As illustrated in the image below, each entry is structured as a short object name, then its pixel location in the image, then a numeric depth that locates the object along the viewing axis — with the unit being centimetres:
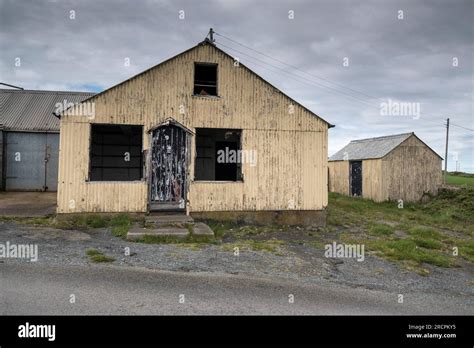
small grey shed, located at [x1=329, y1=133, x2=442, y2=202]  2306
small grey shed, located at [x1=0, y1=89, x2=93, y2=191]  1888
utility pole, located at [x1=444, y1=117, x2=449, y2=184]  3300
